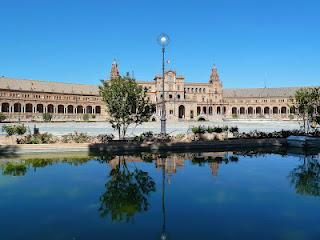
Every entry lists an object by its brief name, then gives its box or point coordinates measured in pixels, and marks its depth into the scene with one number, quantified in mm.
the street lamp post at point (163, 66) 21434
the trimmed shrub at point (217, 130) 25438
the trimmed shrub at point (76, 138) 22828
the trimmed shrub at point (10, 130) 22516
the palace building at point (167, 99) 86312
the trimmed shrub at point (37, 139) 21844
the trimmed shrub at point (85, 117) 77875
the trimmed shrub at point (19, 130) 22955
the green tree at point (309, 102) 28062
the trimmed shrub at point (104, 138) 23156
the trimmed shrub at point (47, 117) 68250
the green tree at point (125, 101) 22938
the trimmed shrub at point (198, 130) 25183
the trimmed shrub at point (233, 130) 27281
